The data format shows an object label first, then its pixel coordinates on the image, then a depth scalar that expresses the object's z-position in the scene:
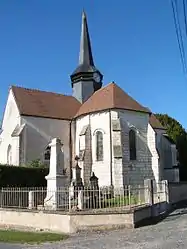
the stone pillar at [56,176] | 16.15
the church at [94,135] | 26.66
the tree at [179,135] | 39.22
